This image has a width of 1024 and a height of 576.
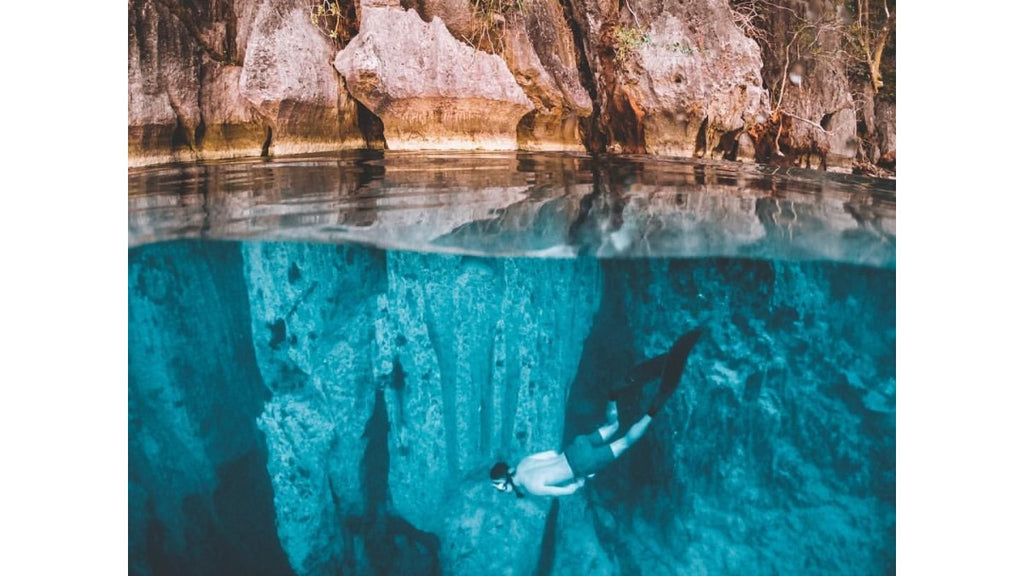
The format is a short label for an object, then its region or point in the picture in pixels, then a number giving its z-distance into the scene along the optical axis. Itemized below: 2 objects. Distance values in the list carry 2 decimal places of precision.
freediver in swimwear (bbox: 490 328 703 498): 3.04
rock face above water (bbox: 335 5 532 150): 4.14
